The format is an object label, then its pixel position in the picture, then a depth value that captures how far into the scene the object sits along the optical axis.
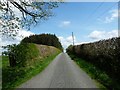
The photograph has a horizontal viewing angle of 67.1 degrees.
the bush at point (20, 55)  8.85
